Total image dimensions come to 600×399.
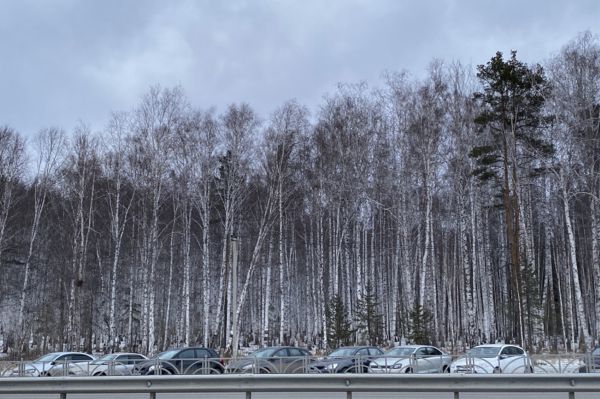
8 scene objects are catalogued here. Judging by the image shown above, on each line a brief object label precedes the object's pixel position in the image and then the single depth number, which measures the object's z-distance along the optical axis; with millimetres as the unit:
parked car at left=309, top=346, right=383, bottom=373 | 20573
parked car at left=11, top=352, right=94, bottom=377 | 21531
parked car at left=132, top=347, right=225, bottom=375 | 19875
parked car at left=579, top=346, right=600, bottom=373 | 18219
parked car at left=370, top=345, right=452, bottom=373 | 20500
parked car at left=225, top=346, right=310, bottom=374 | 20031
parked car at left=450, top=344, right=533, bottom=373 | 20625
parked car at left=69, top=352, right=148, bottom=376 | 21922
